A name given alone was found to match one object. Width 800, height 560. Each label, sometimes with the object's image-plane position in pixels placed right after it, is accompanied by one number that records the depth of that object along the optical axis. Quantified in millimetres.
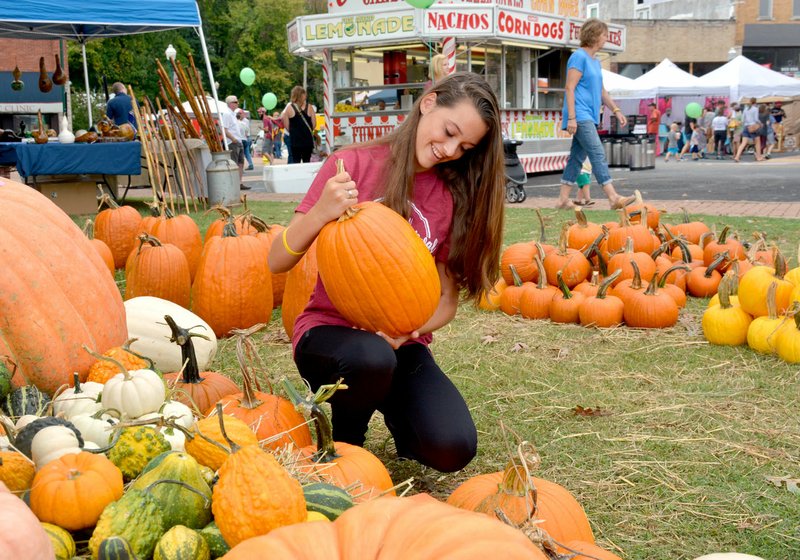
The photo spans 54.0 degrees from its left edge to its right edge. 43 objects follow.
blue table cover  10047
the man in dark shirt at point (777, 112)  28506
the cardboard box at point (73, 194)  10797
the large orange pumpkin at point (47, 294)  2551
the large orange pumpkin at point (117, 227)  6023
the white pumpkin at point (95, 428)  1843
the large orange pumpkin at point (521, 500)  1823
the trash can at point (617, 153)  19891
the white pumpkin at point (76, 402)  2072
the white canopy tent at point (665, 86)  29156
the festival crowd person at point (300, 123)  14375
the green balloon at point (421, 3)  12656
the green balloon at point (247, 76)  26656
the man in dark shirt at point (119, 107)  14570
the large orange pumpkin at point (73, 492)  1471
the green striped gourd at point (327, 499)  1563
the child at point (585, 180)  9719
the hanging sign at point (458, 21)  15320
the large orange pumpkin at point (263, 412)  2277
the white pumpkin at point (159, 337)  3719
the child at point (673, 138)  26016
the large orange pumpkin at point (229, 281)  4438
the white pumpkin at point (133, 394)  2006
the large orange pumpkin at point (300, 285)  4168
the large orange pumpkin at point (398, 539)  1190
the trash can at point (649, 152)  19281
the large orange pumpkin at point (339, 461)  1902
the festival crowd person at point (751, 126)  22984
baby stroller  11508
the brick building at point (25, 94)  25594
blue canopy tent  9625
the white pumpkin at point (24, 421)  1794
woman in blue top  8789
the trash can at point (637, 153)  19109
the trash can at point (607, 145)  20031
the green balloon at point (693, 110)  28656
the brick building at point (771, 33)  42625
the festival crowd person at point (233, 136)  15881
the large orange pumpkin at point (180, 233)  5418
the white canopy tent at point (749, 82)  29219
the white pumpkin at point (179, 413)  1974
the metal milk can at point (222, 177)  11031
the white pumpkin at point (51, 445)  1663
